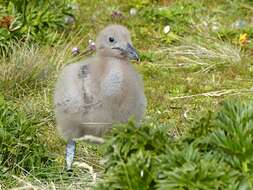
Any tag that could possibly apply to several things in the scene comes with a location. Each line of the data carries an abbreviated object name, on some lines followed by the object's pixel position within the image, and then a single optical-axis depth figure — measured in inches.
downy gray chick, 396.2
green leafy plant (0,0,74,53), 617.3
